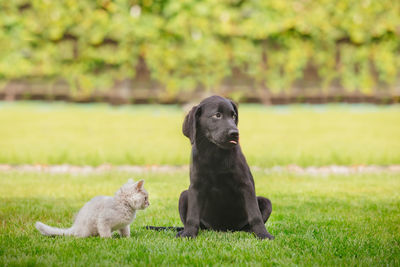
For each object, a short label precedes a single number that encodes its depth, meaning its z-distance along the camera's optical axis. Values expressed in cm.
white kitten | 779
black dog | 798
